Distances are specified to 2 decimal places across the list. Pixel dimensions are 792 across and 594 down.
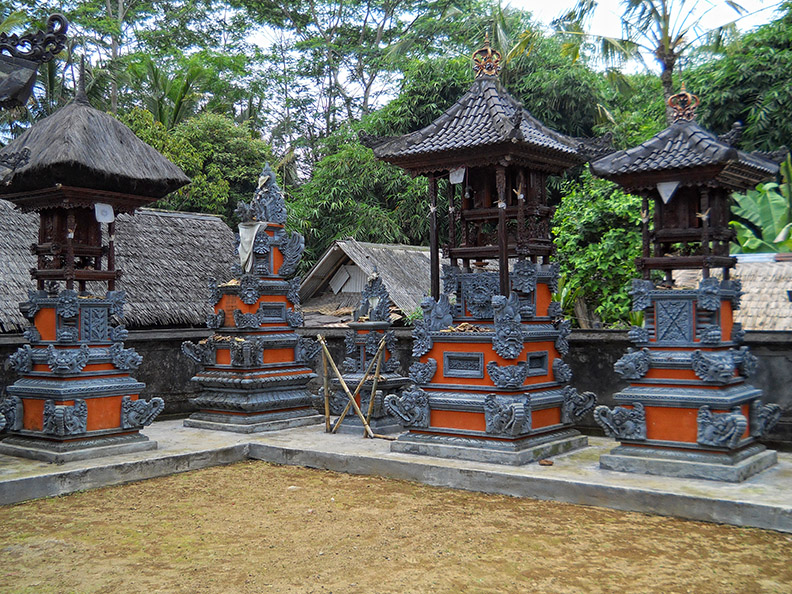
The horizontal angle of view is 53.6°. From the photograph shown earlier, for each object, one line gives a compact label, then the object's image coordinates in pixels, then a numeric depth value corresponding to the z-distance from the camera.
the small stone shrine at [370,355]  10.79
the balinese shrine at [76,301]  8.91
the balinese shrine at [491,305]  8.68
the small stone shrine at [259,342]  11.30
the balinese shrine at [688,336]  7.71
